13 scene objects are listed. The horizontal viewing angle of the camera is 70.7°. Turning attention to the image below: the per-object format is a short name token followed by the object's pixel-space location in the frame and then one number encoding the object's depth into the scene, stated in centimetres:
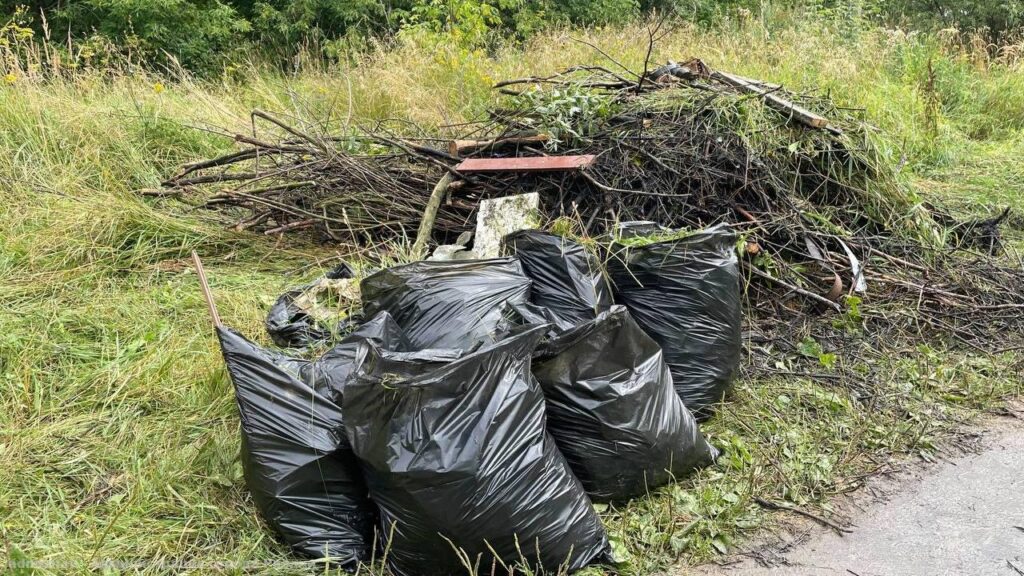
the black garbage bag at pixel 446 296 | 246
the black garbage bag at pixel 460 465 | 187
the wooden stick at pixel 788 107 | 390
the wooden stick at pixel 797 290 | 345
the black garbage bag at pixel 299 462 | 204
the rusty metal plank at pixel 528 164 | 348
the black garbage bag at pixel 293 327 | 265
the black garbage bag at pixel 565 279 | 268
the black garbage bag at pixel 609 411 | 227
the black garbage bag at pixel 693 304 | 275
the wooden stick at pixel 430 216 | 347
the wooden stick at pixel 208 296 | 216
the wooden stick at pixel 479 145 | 391
